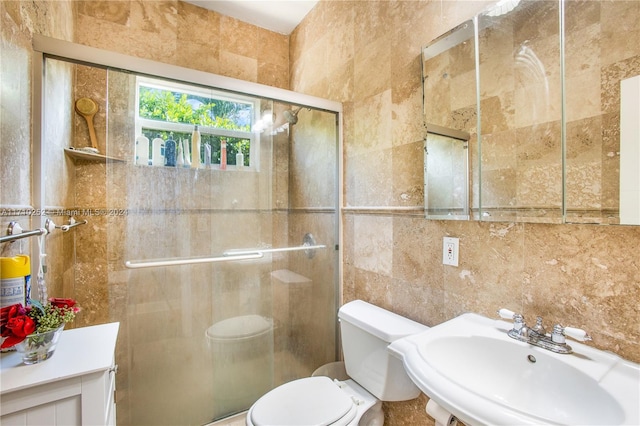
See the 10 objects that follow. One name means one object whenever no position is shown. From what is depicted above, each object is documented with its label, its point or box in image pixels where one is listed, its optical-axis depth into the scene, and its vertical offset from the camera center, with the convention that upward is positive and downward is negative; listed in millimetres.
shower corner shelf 1482 +298
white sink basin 638 -430
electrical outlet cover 1219 -166
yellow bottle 822 -194
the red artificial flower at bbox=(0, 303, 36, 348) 753 -294
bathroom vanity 719 -456
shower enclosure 1493 -118
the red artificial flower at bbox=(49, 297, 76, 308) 897 -280
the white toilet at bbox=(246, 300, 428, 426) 1189 -807
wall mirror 800 +344
